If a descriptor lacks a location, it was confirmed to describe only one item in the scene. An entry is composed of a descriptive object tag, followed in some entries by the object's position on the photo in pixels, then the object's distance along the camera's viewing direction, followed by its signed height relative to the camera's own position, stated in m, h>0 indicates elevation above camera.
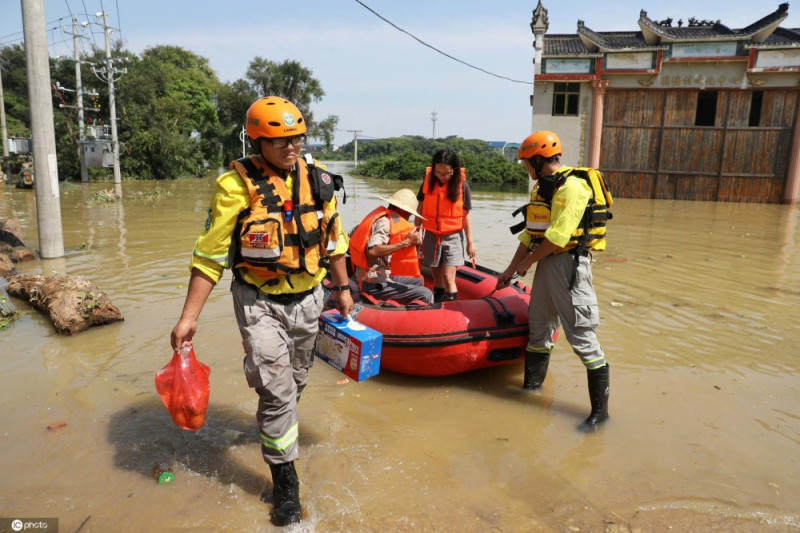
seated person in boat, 4.29 -0.71
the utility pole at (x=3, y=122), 25.05 +1.36
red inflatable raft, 4.01 -1.21
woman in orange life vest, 5.16 -0.49
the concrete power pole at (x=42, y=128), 7.25 +0.33
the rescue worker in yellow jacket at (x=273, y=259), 2.54 -0.46
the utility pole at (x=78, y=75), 21.27 +2.99
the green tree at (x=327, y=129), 47.47 +2.74
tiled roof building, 17.58 +2.09
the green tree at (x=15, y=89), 35.34 +4.78
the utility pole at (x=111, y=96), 20.38 +2.14
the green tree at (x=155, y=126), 28.03 +1.58
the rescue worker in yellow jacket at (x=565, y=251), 3.39 -0.53
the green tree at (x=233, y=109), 43.56 +3.86
